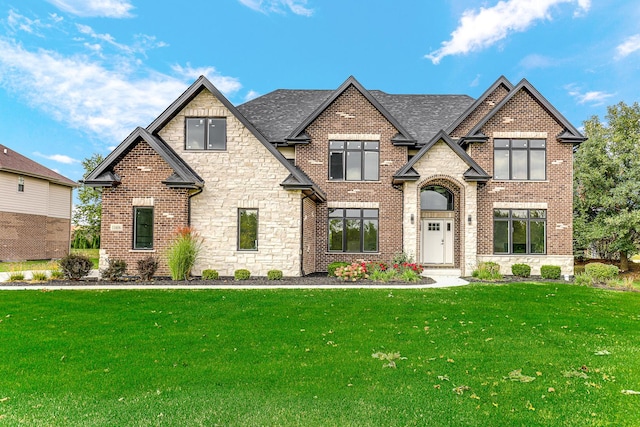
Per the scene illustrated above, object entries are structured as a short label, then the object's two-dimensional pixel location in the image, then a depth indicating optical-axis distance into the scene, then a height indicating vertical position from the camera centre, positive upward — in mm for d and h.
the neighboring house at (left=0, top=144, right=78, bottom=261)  25953 +1127
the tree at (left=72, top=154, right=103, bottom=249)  31234 +1275
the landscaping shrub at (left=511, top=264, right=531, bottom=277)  16141 -1629
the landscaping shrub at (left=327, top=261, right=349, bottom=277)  15561 -1539
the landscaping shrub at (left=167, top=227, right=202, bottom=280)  13734 -977
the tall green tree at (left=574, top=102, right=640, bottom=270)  21297 +2665
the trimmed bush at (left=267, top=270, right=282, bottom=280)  14414 -1721
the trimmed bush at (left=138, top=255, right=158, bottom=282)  13758 -1476
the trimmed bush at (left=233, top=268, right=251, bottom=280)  14375 -1697
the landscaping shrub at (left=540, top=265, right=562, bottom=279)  15982 -1672
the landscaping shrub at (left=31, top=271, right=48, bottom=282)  13758 -1797
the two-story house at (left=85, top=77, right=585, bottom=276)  14766 +1812
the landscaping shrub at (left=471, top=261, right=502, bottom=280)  15125 -1644
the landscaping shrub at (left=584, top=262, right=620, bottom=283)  14562 -1544
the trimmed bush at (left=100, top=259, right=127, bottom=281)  13766 -1560
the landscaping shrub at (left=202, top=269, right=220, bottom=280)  14305 -1729
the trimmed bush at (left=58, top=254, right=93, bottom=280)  13844 -1406
